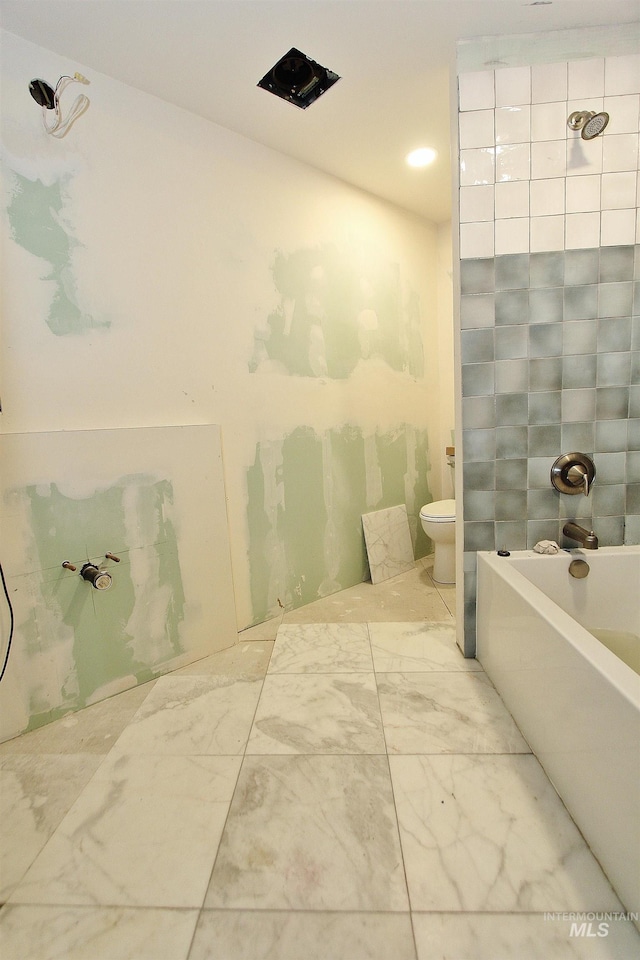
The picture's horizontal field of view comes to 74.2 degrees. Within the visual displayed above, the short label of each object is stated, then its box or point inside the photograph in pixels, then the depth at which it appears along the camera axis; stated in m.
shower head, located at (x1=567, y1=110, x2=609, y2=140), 1.36
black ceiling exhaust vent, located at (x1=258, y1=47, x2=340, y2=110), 1.64
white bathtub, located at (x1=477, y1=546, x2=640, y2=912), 0.90
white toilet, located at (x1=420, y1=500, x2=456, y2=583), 2.55
